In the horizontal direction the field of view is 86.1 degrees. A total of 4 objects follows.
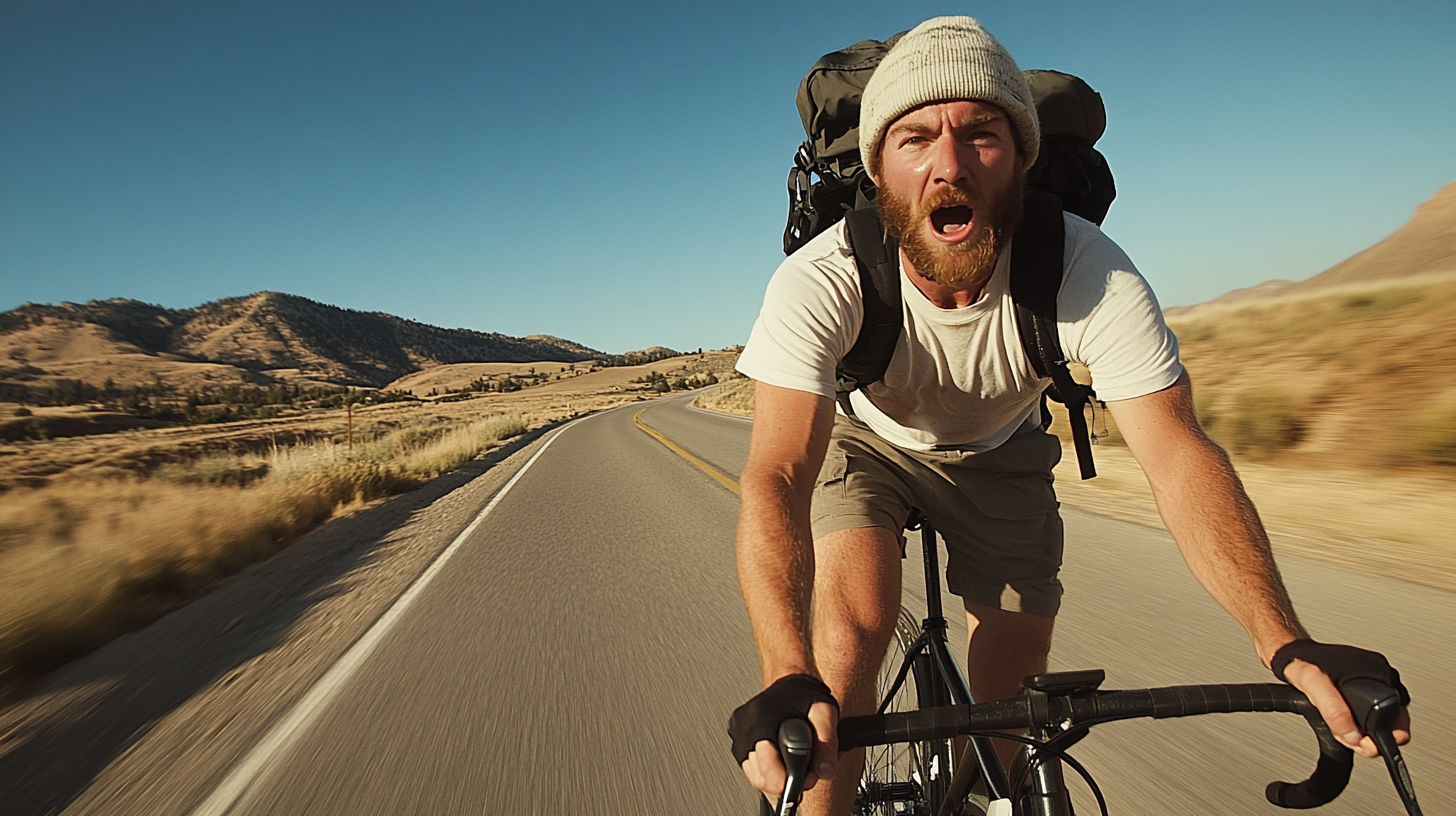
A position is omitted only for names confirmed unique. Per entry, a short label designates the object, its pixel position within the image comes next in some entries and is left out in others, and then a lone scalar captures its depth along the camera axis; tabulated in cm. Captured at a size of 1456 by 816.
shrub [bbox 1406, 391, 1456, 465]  724
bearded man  164
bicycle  111
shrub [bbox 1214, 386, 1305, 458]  947
